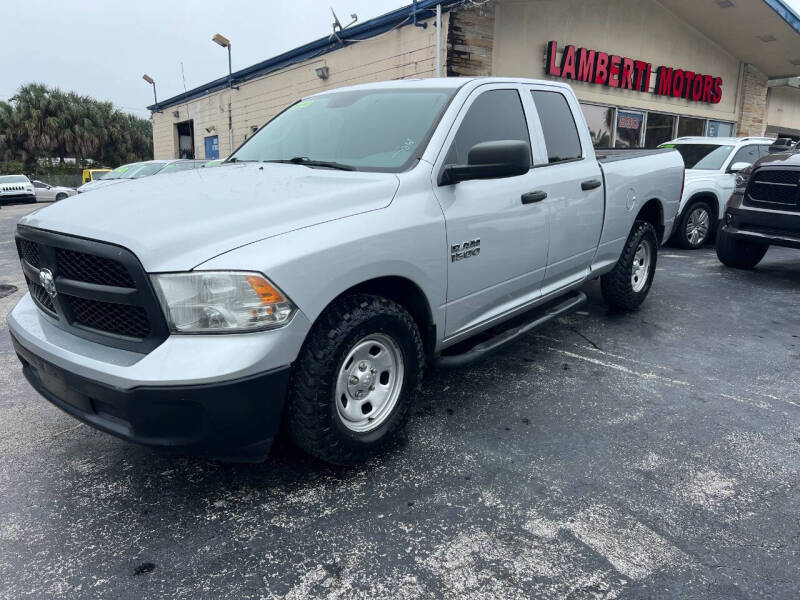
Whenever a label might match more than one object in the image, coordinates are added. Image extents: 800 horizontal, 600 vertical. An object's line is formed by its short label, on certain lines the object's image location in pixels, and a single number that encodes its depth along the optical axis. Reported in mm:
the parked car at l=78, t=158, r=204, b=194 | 13632
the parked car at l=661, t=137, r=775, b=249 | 8625
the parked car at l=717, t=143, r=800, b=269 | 6445
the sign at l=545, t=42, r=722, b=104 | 12398
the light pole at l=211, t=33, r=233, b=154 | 18250
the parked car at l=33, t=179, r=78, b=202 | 28422
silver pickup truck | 2102
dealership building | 10891
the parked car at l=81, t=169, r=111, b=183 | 24488
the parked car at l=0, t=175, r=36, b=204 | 25828
